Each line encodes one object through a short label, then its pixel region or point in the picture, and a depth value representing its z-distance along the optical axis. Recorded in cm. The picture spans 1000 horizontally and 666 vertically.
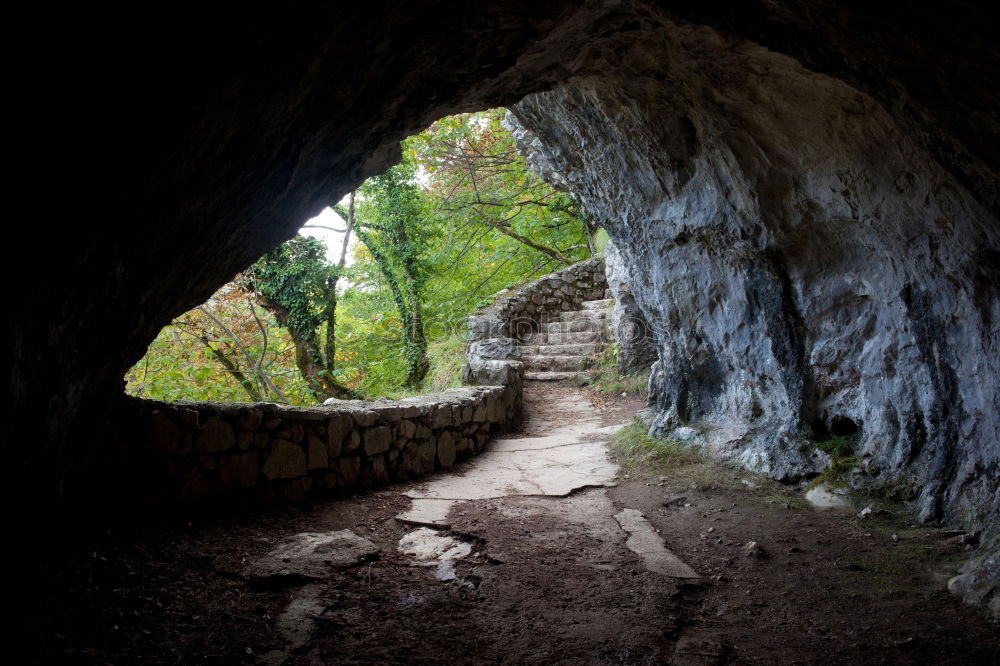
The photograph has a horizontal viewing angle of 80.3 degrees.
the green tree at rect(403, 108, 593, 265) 1227
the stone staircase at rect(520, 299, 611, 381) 1036
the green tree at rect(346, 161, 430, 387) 1153
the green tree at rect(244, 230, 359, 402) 1029
